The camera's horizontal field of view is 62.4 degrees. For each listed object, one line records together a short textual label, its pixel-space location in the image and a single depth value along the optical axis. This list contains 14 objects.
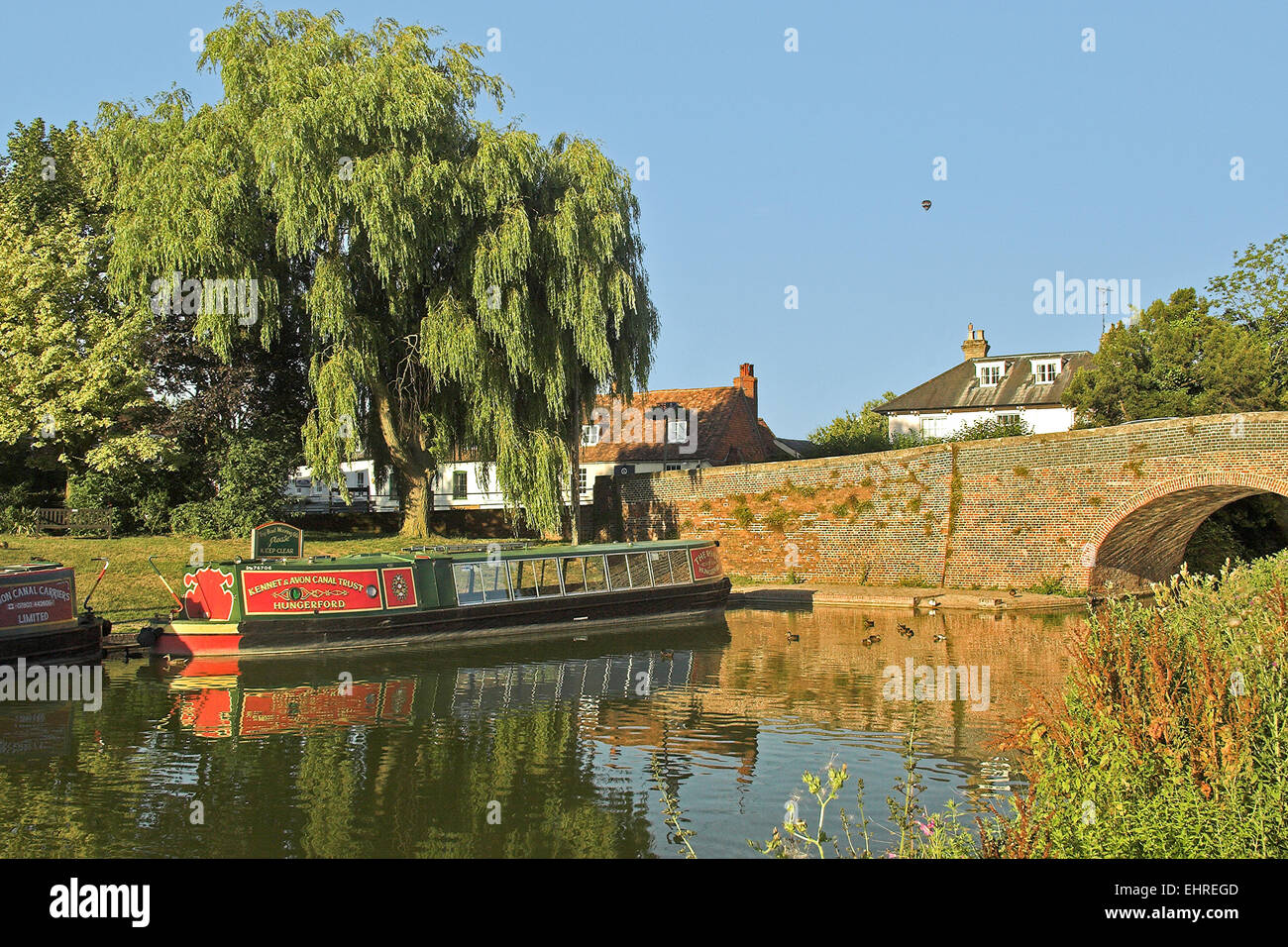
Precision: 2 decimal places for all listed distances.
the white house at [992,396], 44.81
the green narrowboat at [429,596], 17.77
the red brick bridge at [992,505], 22.66
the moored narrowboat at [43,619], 15.92
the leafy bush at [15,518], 27.27
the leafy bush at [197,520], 26.80
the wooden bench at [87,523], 26.25
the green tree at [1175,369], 31.05
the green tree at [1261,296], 34.06
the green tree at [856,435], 45.97
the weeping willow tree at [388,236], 24.14
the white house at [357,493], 36.78
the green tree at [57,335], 26.52
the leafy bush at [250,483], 26.73
